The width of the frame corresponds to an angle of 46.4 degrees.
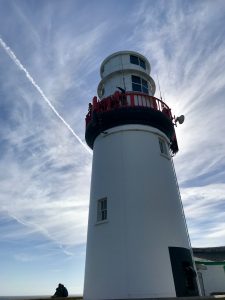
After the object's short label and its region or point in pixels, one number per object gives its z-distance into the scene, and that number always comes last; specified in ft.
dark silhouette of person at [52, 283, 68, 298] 56.53
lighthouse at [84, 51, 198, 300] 39.47
